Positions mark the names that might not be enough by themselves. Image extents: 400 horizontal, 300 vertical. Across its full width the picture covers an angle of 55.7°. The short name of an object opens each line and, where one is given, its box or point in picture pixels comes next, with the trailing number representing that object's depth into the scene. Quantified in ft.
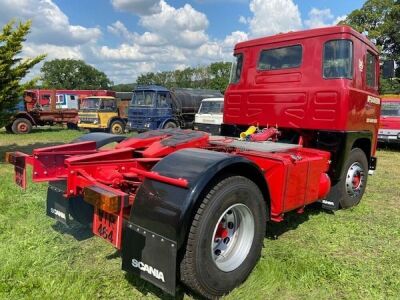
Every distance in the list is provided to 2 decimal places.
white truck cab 55.57
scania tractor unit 9.08
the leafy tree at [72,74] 317.01
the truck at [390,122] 45.20
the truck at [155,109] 63.57
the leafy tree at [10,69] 32.53
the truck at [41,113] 70.69
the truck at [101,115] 70.49
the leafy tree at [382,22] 127.44
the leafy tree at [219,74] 227.92
